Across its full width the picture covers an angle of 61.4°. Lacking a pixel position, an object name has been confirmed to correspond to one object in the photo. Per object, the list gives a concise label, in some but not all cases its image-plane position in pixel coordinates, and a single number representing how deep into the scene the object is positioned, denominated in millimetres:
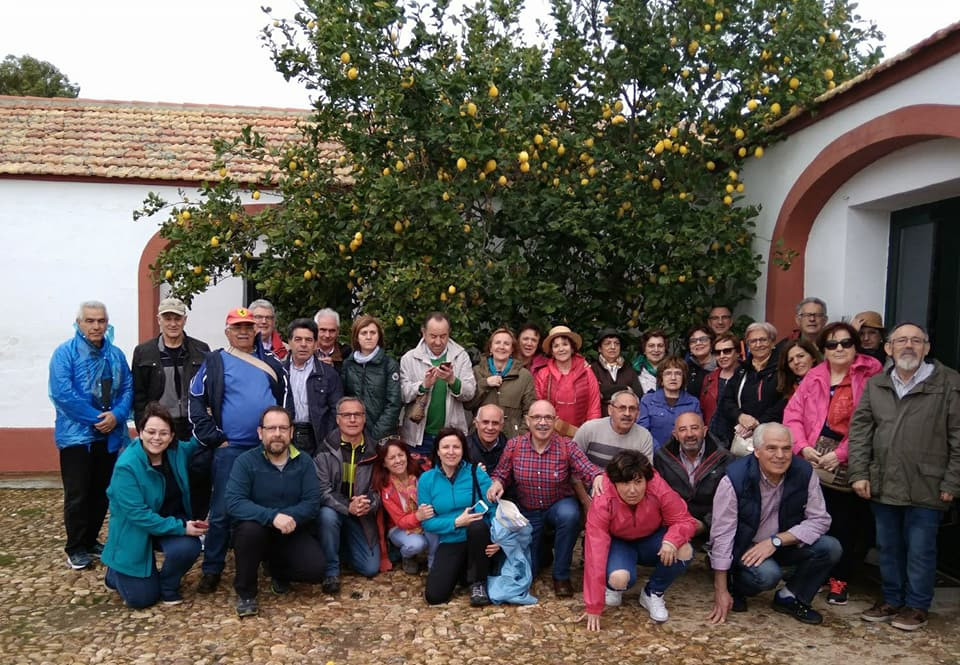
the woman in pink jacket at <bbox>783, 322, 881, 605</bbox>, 4840
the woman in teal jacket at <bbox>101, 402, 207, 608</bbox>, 4648
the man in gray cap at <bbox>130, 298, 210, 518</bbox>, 5312
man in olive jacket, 4355
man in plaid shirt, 5008
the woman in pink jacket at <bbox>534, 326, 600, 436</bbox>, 5762
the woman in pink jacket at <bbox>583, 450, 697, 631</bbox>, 4480
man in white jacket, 5609
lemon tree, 6188
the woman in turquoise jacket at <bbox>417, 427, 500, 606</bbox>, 4875
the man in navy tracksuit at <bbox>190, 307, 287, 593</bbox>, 5039
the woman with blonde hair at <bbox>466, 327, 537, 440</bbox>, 5676
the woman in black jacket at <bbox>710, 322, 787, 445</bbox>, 5371
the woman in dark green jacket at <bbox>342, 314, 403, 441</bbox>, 5500
